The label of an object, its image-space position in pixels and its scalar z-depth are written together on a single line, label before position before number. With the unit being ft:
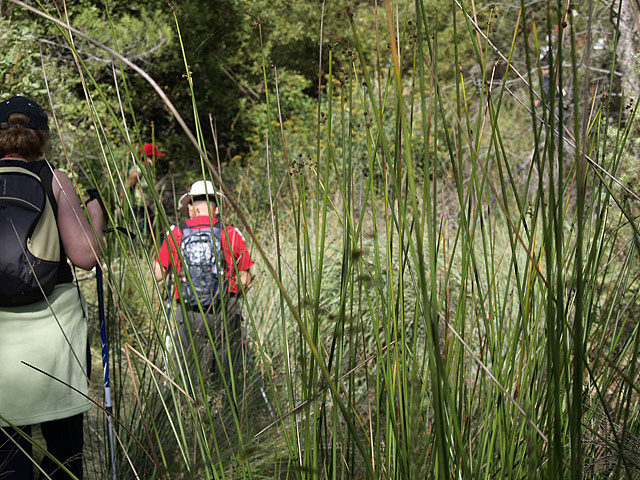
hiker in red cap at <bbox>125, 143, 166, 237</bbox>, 19.03
